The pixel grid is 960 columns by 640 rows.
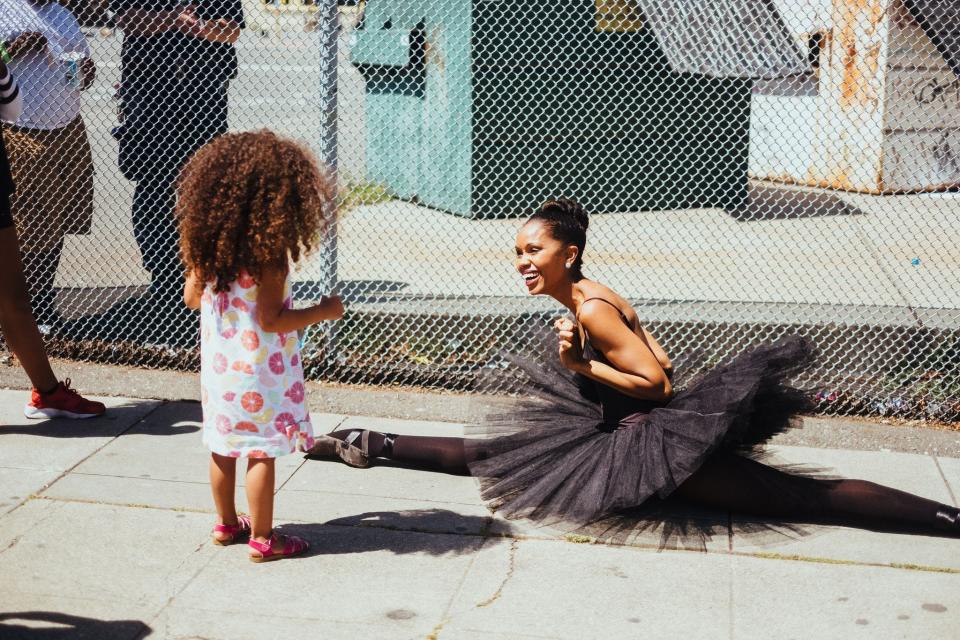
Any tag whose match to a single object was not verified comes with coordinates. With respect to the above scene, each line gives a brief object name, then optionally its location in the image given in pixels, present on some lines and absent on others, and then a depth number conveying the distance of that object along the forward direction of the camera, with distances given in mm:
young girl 3506
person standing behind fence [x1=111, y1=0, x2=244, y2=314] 6055
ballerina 3994
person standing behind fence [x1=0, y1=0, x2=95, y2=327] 5555
